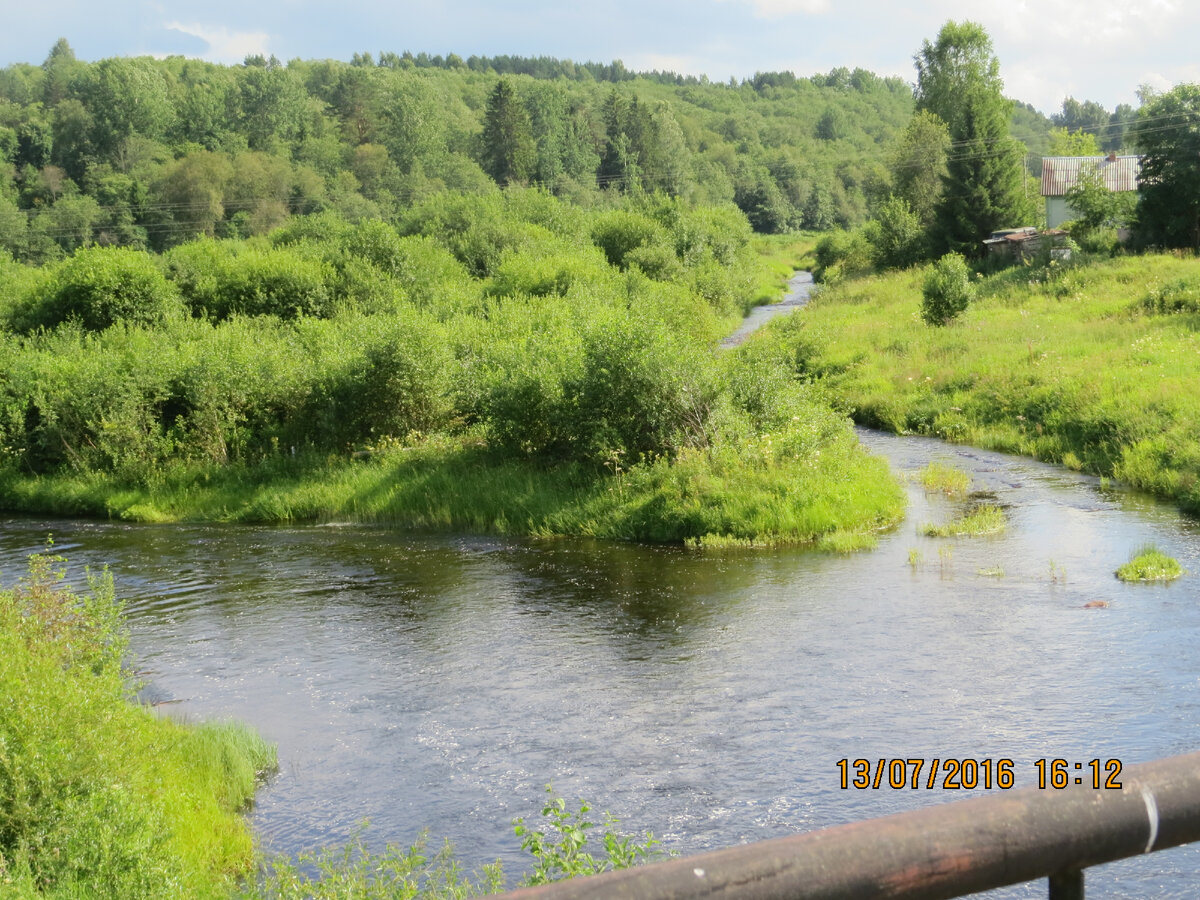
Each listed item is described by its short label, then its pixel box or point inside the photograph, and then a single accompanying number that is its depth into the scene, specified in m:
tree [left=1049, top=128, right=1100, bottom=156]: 104.56
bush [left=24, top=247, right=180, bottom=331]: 41.94
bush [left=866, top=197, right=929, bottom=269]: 66.75
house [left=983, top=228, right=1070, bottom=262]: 53.66
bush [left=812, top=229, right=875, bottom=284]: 71.50
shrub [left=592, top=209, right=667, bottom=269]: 62.91
